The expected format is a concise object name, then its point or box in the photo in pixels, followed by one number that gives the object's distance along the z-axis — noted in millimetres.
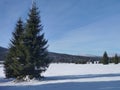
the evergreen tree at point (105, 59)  37147
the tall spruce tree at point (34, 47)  12088
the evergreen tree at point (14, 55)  12306
